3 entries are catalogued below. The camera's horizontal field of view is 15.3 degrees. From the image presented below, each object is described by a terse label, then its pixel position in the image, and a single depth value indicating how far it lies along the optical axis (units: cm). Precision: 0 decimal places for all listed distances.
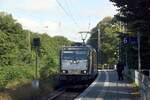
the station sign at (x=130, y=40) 3758
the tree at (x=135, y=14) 2878
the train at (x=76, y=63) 4109
